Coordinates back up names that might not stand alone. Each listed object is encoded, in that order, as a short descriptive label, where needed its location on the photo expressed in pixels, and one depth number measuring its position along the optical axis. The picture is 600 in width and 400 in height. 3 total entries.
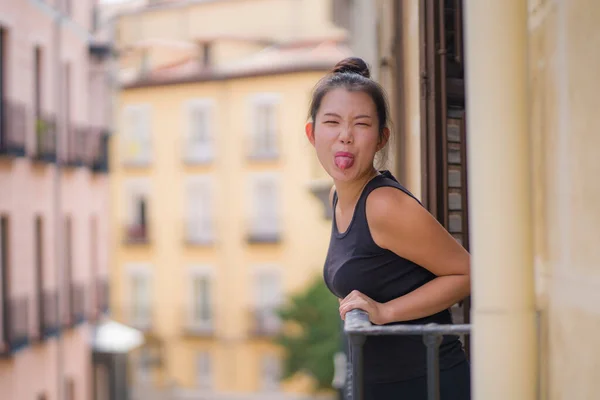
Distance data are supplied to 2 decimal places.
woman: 2.44
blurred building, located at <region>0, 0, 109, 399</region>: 16.72
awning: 21.47
